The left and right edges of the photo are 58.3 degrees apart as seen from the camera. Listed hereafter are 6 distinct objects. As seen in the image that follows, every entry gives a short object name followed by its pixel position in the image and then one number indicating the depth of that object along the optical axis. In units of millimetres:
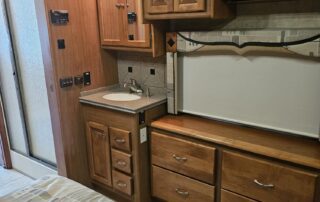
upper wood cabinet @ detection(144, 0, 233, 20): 1779
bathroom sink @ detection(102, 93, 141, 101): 2443
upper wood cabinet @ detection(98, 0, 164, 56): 2238
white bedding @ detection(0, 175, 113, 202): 1496
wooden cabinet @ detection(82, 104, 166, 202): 2172
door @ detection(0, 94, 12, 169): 3195
